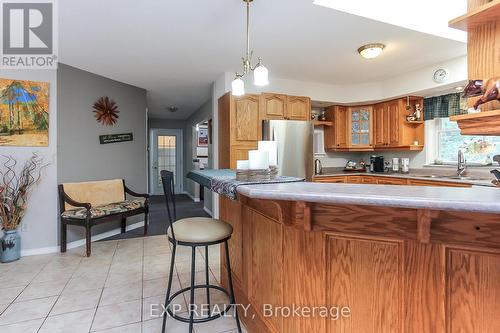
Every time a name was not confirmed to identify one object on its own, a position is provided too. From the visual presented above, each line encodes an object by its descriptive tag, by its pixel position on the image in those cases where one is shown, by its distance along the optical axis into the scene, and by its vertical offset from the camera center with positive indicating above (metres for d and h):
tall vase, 3.04 -0.92
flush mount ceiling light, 2.95 +1.25
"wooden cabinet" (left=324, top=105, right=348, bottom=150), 4.86 +0.67
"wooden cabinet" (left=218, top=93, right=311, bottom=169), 3.80 +0.70
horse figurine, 1.01 +0.29
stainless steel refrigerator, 3.87 +0.29
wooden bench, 3.27 -0.55
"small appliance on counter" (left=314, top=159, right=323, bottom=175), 4.82 -0.06
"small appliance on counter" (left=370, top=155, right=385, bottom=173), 4.83 -0.01
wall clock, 3.54 +1.17
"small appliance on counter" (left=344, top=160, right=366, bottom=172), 5.07 -0.05
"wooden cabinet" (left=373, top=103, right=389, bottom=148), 4.54 +0.67
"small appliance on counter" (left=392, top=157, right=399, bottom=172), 4.64 -0.02
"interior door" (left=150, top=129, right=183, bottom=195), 7.95 +0.28
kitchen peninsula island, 0.96 -0.40
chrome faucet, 3.71 -0.02
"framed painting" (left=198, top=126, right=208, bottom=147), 7.26 +0.76
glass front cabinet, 4.77 +0.65
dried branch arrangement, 3.04 -0.25
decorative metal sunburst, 3.93 +0.80
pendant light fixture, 1.95 +0.64
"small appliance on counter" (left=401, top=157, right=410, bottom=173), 4.54 -0.03
